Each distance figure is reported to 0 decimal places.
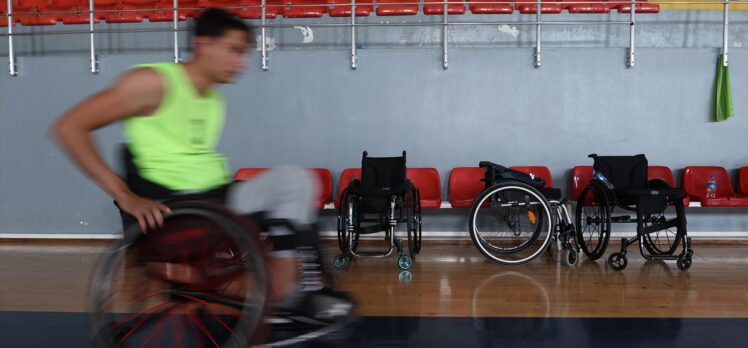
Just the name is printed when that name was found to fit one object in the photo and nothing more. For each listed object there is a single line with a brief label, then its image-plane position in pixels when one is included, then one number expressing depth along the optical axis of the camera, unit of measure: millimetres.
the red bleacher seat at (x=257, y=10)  5211
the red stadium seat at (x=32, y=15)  5441
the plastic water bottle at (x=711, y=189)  4432
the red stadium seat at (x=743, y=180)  4617
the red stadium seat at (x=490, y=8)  4996
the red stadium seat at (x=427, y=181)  4641
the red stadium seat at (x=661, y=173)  4617
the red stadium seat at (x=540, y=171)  4676
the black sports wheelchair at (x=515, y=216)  3836
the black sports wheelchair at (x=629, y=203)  3732
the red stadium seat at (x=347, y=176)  4590
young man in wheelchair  1445
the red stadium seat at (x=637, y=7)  4984
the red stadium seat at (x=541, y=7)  5004
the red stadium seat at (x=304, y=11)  5117
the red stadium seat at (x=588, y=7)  5020
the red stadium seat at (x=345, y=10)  5076
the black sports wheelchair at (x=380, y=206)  3814
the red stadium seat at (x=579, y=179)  4664
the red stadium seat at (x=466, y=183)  4664
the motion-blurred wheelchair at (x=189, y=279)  1304
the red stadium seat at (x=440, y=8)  5035
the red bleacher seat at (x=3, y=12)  5489
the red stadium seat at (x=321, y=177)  4652
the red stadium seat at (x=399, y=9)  5070
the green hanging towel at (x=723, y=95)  4723
